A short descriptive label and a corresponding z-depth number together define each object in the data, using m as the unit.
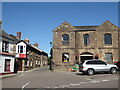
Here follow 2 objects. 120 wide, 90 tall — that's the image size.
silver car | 16.81
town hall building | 27.22
